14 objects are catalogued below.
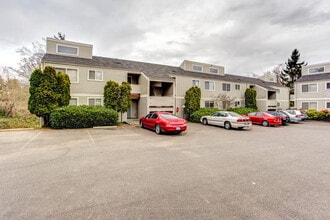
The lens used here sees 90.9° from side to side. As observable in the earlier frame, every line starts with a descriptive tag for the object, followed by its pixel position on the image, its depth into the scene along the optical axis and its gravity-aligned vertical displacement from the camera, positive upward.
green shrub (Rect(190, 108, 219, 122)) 18.48 -0.63
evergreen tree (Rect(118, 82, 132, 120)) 16.03 +0.95
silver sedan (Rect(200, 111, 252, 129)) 13.78 -1.11
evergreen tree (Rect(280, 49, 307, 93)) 40.56 +10.18
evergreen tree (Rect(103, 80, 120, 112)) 15.80 +1.12
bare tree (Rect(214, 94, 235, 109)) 23.25 +0.98
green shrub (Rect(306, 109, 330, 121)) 22.33 -0.77
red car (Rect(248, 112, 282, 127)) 16.25 -1.11
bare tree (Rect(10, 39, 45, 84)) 22.96 +7.20
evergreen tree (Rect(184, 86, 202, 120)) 19.94 +0.92
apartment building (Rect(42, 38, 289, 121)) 15.97 +3.31
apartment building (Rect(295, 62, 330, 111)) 25.58 +3.50
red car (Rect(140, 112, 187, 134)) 10.98 -1.14
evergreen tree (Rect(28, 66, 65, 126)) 12.71 +1.04
